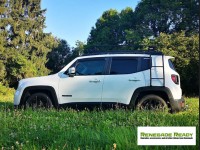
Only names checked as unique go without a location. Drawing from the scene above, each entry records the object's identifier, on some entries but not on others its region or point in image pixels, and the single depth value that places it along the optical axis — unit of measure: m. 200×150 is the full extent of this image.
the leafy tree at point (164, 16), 25.50
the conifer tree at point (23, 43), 23.05
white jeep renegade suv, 8.22
